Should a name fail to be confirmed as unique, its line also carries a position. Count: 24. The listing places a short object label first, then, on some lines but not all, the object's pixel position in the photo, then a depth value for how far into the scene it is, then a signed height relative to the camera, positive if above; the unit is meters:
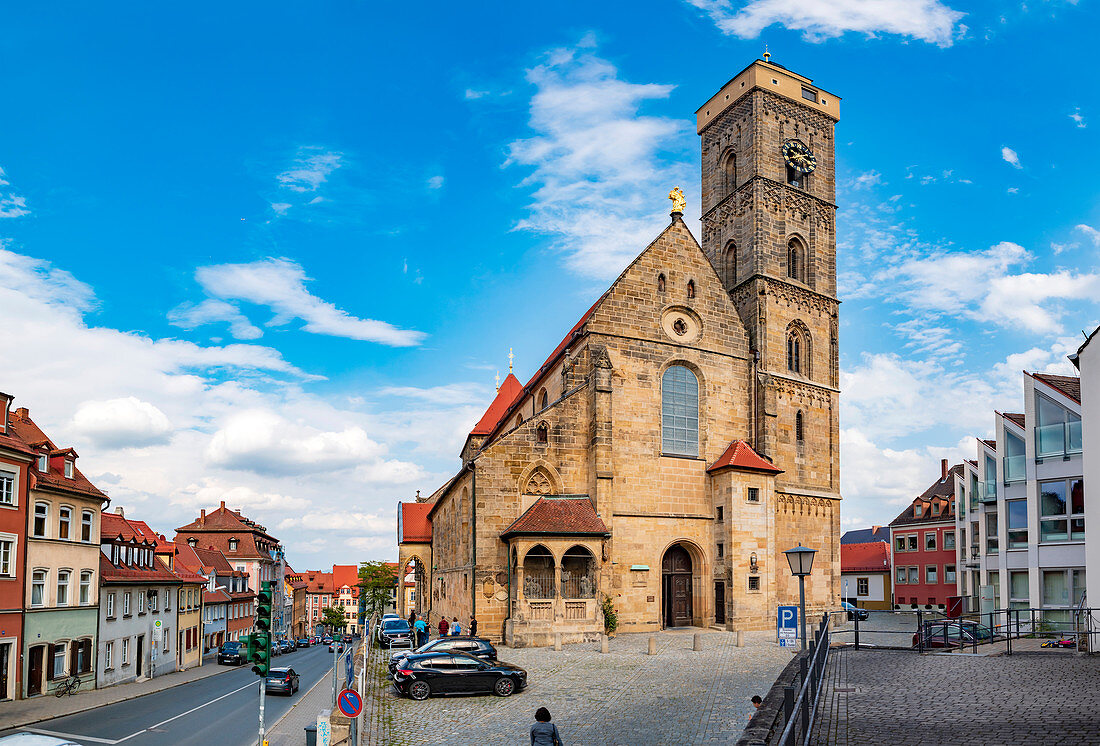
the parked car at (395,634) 36.25 -6.52
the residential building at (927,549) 60.84 -4.76
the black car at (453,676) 21.17 -4.74
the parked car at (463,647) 22.67 -4.34
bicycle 33.50 -8.11
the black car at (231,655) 55.34 -11.11
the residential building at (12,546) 30.45 -2.48
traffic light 14.21 -2.59
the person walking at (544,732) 12.62 -3.60
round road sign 15.02 -3.81
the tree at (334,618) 151.00 -24.07
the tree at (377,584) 104.38 -12.60
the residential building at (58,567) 32.44 -3.54
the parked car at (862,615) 53.50 -8.37
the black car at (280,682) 34.81 -8.08
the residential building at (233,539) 81.31 -5.72
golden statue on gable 39.75 +12.50
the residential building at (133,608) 39.41 -6.43
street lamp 19.16 -1.74
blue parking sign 26.30 -4.33
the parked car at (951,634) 24.48 -4.38
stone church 33.84 +1.86
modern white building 32.06 -0.65
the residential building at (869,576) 69.56 -7.57
